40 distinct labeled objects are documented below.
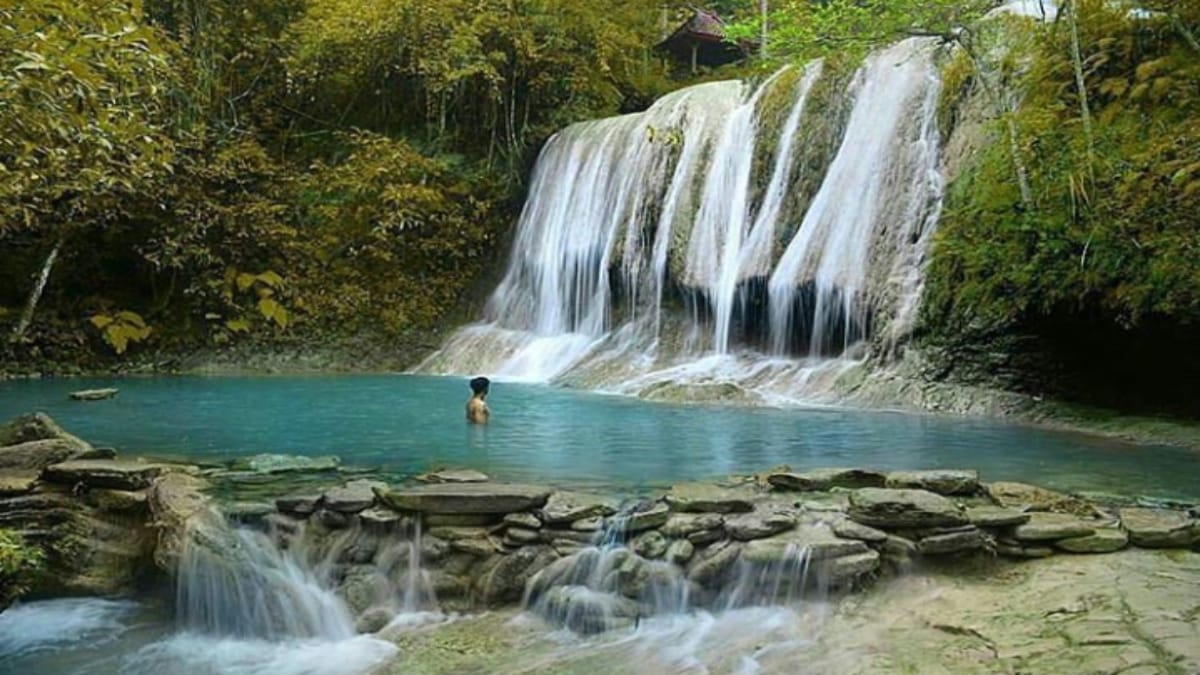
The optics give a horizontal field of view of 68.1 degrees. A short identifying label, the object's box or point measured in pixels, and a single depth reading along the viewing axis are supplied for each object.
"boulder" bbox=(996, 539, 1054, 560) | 4.06
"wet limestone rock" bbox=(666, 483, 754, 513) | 4.36
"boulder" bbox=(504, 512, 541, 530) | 4.33
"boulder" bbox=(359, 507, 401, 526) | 4.45
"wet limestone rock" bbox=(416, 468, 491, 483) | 5.02
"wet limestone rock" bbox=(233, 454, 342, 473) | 5.63
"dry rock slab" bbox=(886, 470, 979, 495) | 4.71
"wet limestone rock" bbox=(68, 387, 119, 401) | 10.77
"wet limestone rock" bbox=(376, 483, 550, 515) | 4.42
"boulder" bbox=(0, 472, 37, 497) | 4.81
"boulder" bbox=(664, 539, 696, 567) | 4.12
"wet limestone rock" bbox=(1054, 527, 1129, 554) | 3.98
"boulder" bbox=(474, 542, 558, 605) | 4.18
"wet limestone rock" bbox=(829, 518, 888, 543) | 4.07
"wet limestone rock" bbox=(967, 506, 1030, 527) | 4.11
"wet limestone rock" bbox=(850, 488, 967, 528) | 4.12
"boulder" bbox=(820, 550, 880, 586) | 3.95
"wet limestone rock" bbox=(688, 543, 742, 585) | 4.06
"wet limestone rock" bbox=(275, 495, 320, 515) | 4.57
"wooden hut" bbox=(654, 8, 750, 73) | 23.36
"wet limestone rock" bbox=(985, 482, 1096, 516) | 4.45
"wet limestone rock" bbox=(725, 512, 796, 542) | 4.16
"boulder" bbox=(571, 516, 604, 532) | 4.29
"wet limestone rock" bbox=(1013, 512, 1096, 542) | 4.04
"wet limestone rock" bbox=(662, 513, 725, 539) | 4.20
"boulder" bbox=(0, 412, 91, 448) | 5.86
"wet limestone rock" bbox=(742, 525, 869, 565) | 3.99
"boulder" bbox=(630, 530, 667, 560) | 4.14
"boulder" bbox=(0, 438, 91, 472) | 5.23
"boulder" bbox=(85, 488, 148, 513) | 4.83
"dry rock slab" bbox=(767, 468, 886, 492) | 4.93
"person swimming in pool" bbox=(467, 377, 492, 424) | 8.28
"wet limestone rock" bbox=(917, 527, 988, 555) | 4.05
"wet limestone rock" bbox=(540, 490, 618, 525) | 4.31
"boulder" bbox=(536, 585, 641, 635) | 3.90
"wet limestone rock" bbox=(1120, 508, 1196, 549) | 4.00
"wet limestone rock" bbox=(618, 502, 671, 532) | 4.27
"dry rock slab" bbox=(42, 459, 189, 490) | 4.91
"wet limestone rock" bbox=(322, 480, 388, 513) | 4.54
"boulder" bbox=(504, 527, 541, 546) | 4.29
